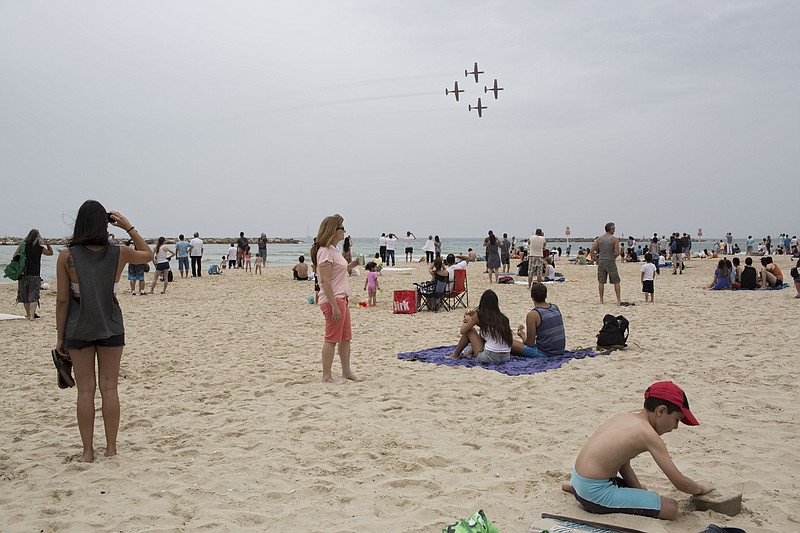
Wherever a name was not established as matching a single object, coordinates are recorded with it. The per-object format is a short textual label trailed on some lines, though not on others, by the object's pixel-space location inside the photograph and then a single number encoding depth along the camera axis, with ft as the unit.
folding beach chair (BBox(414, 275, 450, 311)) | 40.19
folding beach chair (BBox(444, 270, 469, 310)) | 41.45
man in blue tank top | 24.00
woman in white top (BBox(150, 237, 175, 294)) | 51.80
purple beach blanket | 21.95
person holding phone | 12.49
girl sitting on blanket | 22.98
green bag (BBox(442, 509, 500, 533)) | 8.92
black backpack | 25.05
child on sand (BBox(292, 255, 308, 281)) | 68.85
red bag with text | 39.47
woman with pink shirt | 19.35
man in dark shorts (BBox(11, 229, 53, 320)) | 33.68
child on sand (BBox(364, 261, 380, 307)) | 43.57
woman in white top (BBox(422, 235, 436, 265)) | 81.71
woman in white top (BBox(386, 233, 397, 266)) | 87.76
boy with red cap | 10.26
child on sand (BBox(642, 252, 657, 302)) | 42.29
